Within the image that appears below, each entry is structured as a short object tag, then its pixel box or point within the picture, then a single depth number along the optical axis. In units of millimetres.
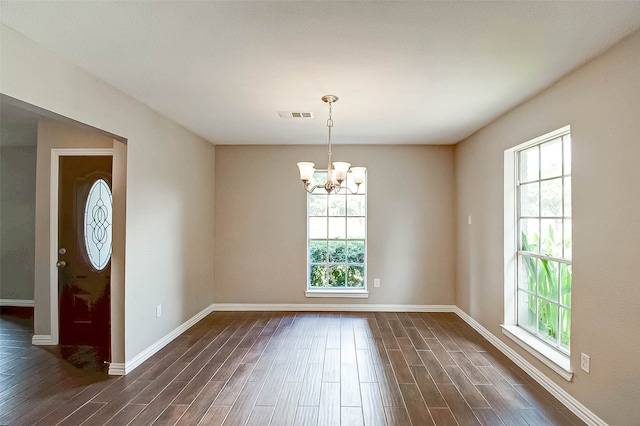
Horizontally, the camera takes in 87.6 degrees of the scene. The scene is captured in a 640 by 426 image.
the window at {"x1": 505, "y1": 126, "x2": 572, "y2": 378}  2725
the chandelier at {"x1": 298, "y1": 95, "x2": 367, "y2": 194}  2736
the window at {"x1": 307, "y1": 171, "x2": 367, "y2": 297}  5125
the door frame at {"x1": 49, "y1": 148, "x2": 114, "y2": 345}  3562
